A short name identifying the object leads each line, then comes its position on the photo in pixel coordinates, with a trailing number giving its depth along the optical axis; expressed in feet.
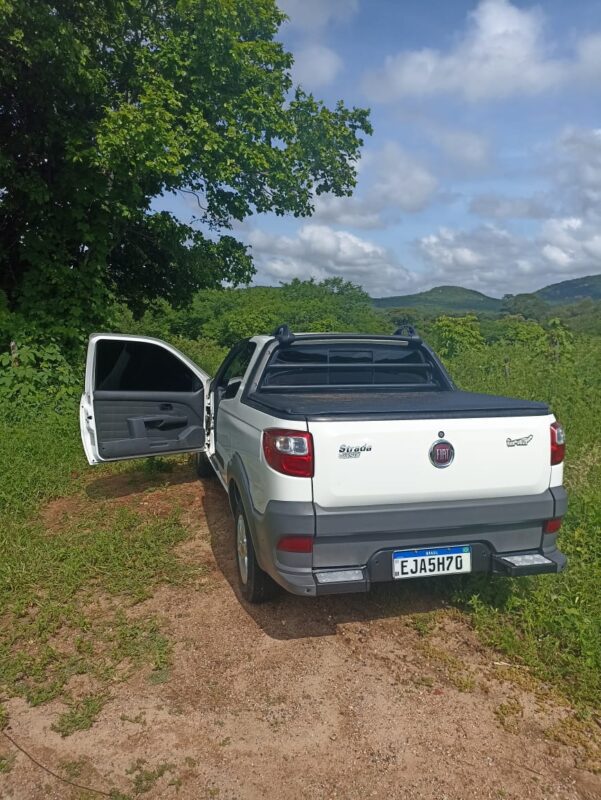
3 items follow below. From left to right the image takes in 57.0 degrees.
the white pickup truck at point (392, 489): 9.70
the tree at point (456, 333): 73.05
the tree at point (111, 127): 26.04
